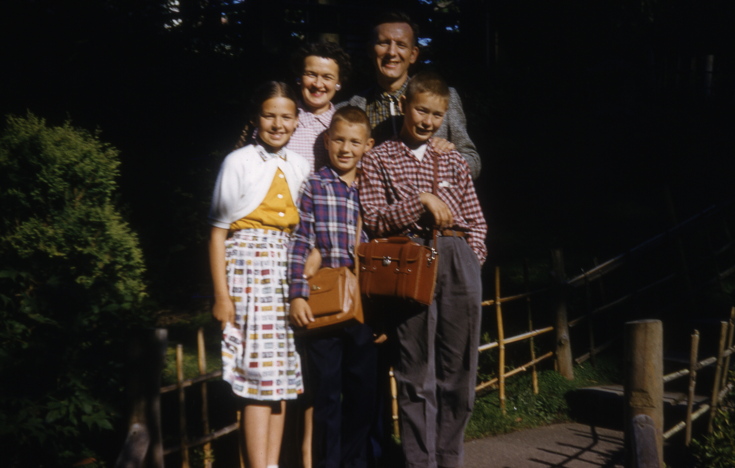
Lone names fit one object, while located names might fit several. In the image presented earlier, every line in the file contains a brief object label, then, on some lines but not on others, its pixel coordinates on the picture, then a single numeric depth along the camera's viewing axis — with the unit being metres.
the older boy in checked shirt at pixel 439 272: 3.35
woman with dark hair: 3.60
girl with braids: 3.17
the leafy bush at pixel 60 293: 3.29
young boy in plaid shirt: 3.25
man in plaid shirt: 3.69
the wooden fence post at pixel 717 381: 4.62
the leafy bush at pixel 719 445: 4.34
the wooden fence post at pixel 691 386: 4.32
